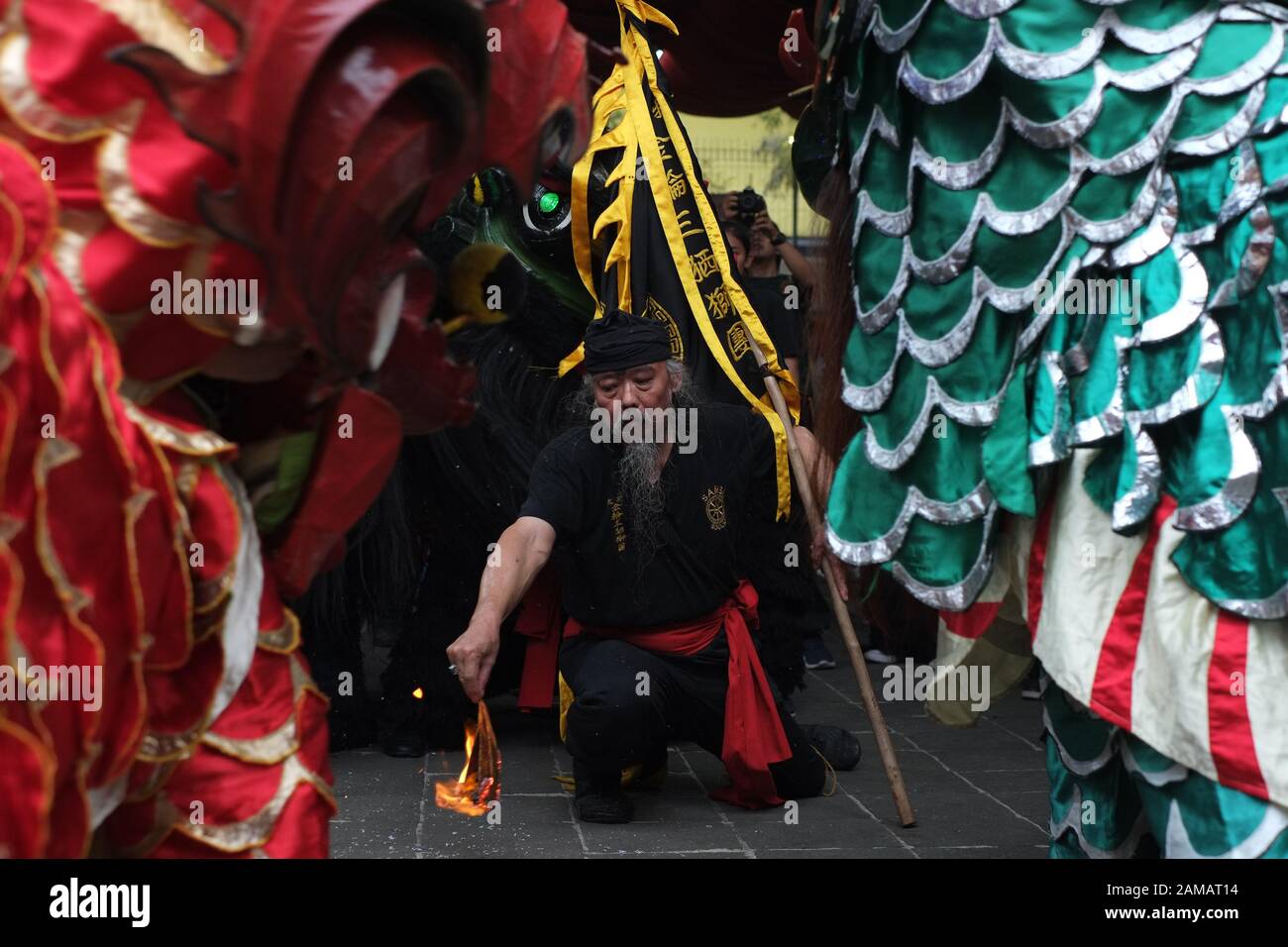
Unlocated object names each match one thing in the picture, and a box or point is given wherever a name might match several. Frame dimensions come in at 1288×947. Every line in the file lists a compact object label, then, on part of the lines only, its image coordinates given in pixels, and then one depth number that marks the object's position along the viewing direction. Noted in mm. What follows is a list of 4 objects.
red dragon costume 1294
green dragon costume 1925
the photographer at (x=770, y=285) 5594
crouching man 3688
